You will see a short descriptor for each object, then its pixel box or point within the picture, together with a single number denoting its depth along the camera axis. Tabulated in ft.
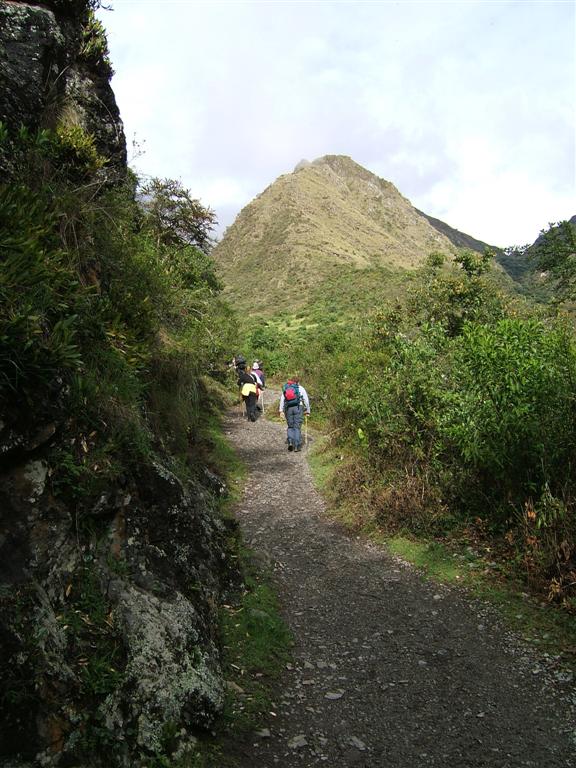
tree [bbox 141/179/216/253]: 44.21
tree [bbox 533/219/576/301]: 72.79
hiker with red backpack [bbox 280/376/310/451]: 42.50
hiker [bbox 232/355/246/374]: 59.16
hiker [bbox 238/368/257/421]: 57.16
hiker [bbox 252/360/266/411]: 60.31
